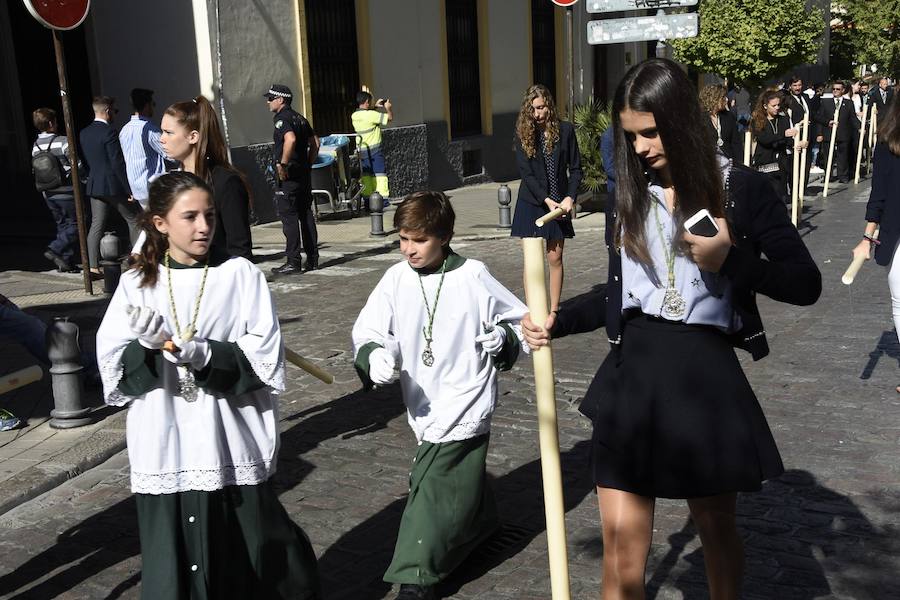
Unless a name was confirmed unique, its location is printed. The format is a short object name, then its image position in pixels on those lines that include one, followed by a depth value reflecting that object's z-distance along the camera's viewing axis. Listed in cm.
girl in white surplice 367
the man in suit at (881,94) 2295
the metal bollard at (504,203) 1477
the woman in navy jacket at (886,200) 636
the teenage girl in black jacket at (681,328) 298
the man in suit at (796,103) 1834
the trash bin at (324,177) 1593
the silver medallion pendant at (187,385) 370
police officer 1172
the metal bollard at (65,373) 655
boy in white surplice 426
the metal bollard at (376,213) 1426
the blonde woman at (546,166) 888
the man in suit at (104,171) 1162
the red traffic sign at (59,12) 1022
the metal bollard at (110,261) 1013
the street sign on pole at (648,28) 1116
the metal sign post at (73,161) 1048
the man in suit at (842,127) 2106
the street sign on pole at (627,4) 1072
